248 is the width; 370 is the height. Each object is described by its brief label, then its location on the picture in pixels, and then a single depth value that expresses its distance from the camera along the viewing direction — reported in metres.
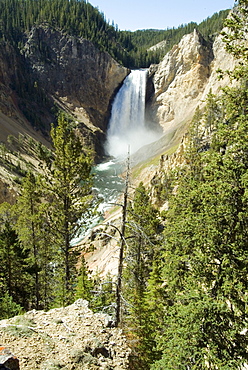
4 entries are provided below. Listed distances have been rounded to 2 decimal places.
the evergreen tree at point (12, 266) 17.70
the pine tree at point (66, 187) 13.98
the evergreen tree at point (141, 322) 12.28
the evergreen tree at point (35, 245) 19.44
